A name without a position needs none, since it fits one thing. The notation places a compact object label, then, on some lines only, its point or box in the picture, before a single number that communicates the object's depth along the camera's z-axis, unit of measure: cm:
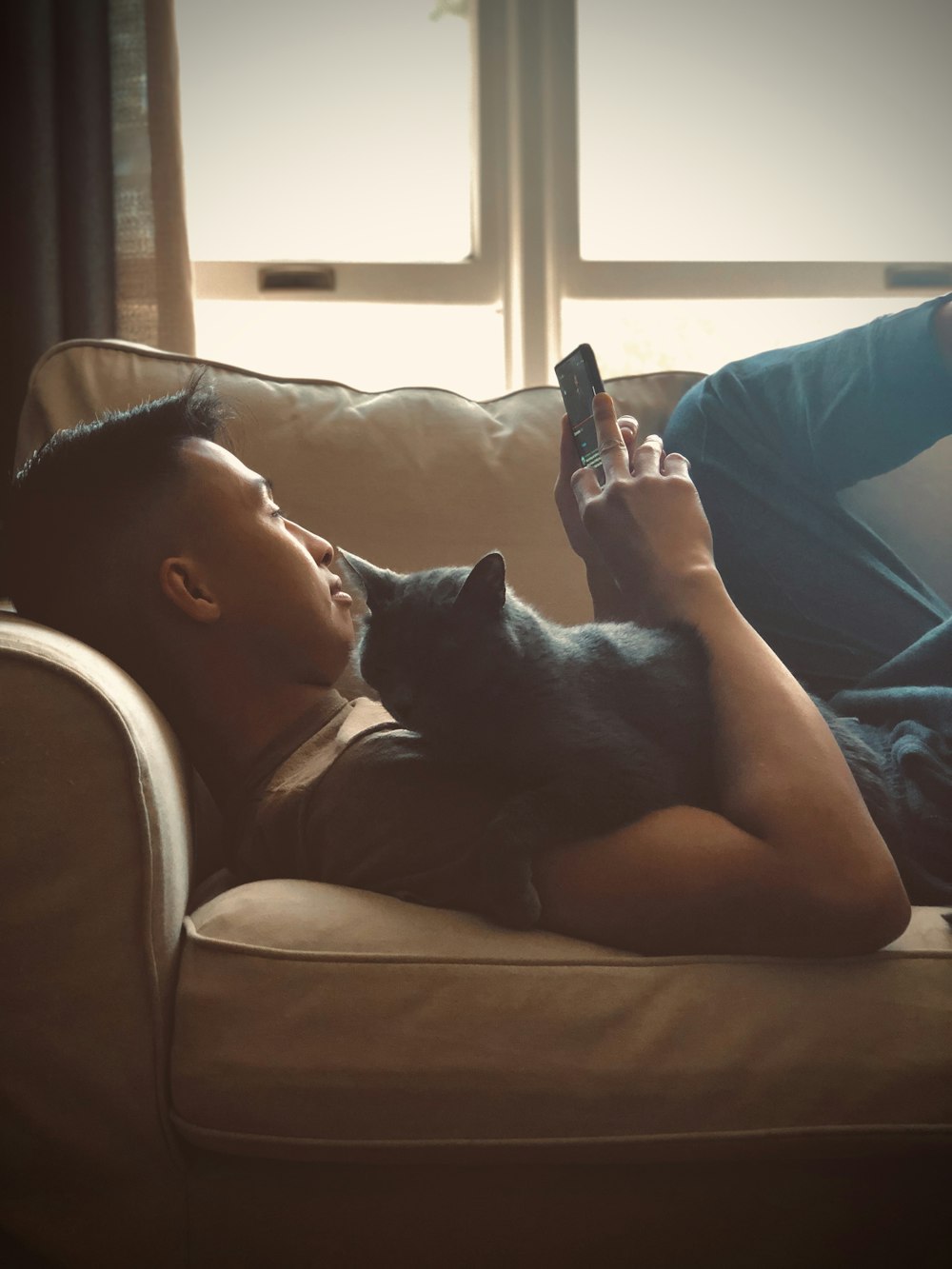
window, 226
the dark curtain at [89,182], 184
